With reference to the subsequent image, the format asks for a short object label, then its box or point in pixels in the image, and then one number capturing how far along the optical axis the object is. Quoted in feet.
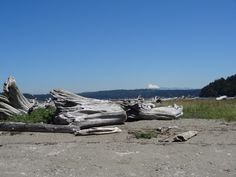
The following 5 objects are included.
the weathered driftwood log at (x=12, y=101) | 40.96
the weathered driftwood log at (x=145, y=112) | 39.24
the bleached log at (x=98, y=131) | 32.02
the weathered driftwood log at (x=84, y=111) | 34.59
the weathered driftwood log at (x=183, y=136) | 28.80
